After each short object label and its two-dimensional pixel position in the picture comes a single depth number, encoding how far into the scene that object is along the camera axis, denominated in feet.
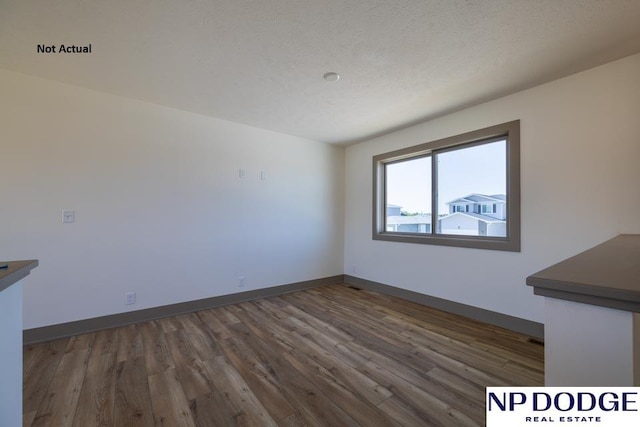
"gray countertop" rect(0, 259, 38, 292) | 2.94
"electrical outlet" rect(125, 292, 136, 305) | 8.83
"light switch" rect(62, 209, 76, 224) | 7.94
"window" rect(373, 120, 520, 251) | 8.70
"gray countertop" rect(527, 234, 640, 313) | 1.90
